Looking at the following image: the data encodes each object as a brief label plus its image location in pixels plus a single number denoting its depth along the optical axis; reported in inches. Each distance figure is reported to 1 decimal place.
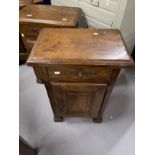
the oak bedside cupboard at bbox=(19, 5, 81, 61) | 50.0
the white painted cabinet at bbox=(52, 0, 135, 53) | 45.5
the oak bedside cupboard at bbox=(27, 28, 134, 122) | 30.0
